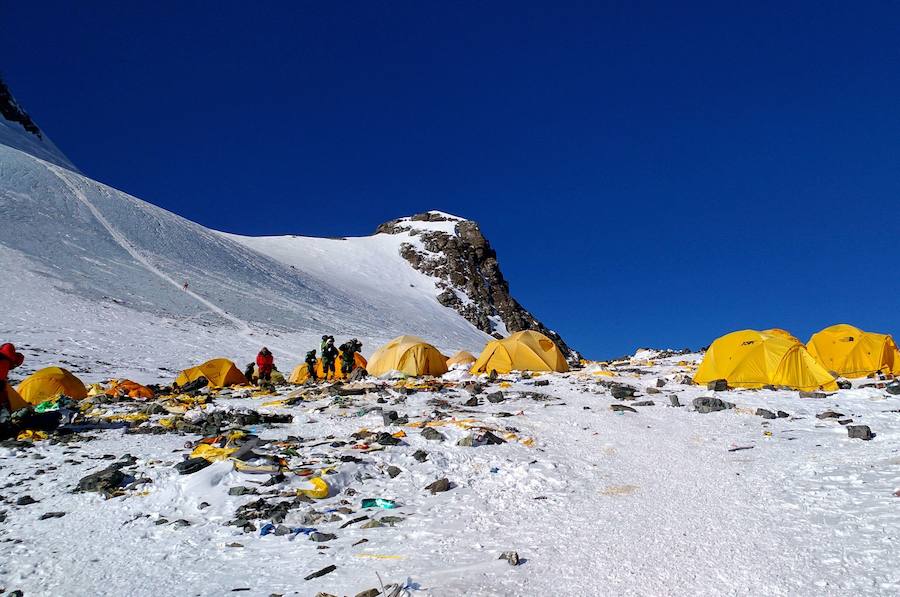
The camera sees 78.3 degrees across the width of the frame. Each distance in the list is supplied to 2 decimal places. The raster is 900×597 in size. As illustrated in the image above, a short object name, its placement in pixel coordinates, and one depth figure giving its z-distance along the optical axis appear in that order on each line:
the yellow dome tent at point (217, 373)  21.44
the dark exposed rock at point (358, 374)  20.69
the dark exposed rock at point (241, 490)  7.51
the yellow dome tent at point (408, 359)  22.14
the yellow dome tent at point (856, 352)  17.66
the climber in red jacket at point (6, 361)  10.70
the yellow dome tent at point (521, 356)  21.45
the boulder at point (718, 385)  14.59
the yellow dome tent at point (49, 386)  16.38
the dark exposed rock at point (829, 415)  10.99
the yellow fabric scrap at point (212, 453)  8.77
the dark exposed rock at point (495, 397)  13.91
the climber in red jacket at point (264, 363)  21.67
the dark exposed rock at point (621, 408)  12.32
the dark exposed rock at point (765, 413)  11.18
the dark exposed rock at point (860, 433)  9.15
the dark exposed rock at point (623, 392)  13.95
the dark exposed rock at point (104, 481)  7.83
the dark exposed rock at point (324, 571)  5.28
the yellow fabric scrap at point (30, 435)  10.59
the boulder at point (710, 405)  12.05
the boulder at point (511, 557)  5.32
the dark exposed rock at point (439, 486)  7.67
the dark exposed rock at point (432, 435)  9.90
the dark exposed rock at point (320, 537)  6.18
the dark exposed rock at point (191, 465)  8.16
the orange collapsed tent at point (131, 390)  17.64
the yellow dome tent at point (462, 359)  24.84
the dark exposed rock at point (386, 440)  9.73
